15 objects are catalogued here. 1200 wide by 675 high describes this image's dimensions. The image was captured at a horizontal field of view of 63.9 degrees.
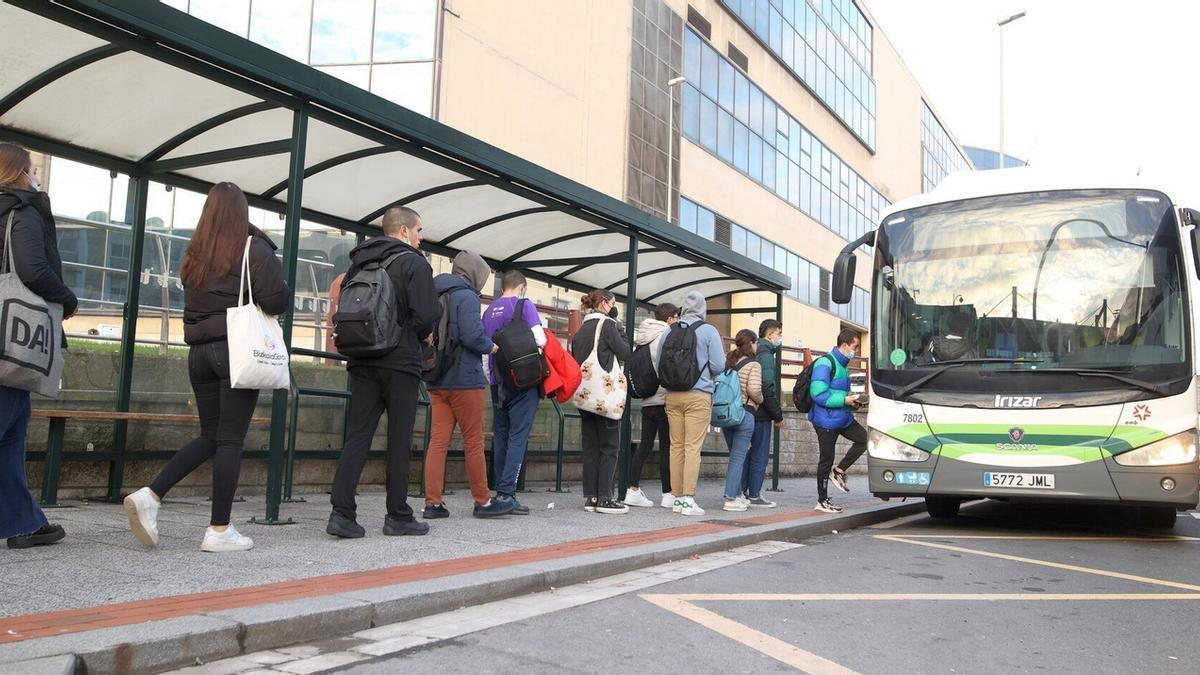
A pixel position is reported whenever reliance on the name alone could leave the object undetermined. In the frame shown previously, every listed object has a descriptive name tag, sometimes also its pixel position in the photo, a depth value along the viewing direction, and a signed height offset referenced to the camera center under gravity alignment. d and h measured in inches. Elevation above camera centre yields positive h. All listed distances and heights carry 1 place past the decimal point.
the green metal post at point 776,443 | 494.3 -13.3
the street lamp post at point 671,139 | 1088.8 +313.8
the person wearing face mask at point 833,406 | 368.8 +5.3
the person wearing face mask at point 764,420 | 383.2 -1.1
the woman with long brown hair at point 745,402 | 357.7 +4.6
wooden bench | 251.3 -13.8
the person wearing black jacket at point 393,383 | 228.4 +4.7
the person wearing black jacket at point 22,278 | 184.1 +21.4
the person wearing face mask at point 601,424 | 321.4 -4.5
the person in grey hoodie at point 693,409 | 330.3 +1.8
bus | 301.4 +26.6
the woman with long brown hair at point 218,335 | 198.4 +12.6
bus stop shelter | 216.5 +74.5
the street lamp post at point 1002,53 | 1055.0 +421.7
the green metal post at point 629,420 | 379.6 -3.3
